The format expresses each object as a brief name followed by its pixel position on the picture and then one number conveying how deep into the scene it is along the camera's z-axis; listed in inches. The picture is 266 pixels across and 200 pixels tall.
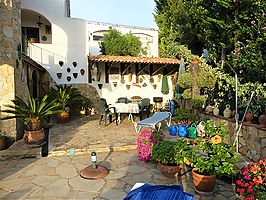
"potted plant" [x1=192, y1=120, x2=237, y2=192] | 145.2
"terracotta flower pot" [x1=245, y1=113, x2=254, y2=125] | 226.1
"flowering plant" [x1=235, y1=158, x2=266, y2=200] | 114.8
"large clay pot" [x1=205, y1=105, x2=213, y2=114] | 306.1
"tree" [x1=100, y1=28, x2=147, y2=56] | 531.3
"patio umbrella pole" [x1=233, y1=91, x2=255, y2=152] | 229.7
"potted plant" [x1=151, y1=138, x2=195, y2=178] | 164.9
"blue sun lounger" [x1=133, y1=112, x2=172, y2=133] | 254.5
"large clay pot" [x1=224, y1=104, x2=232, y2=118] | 263.7
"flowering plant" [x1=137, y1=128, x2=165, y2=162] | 200.7
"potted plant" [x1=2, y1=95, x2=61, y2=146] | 240.6
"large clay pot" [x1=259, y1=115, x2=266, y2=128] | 203.3
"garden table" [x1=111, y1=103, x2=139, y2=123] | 357.1
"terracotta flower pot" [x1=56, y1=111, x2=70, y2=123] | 372.2
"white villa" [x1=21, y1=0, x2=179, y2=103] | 442.3
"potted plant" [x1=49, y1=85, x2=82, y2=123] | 375.2
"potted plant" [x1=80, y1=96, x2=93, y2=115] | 439.4
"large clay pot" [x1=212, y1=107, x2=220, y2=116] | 287.0
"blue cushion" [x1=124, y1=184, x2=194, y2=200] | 85.0
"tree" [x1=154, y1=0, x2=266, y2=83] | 277.1
